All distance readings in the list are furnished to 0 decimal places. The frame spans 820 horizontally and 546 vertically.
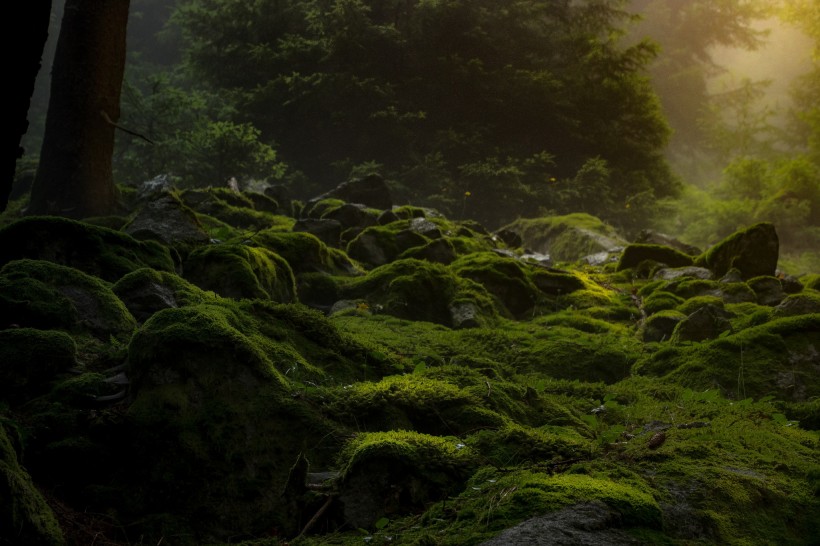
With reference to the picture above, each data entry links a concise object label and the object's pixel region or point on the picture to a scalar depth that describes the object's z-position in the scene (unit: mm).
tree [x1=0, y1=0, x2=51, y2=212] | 2416
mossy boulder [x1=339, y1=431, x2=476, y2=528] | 3111
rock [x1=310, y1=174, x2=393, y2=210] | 17516
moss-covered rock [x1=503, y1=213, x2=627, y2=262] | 17578
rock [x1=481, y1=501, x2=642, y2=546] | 2387
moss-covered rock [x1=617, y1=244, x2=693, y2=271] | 13180
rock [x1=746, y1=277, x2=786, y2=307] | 10045
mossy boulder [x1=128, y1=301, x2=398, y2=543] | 3332
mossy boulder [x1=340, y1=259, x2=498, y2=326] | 9258
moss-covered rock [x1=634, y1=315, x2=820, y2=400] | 6352
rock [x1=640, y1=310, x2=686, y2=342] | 8688
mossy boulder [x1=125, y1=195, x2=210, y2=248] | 8375
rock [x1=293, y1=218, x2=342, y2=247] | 12000
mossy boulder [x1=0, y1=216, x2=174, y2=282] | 5988
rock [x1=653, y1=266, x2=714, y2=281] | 11361
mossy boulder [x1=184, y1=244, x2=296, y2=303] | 7121
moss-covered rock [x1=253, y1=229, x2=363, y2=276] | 9906
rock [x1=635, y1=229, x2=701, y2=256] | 16039
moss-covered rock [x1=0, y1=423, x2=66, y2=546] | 2477
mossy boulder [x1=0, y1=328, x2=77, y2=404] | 3900
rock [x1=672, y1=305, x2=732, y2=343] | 7914
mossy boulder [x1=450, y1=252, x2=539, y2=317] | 10688
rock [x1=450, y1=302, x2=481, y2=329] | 8894
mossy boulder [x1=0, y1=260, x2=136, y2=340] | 4664
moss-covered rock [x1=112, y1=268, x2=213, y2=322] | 5621
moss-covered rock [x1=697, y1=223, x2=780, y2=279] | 11352
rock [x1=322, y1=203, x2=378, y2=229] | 13633
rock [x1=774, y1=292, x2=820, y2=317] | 7969
